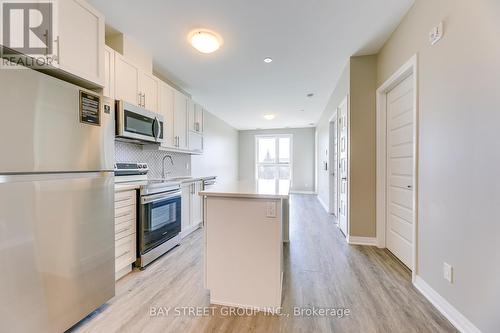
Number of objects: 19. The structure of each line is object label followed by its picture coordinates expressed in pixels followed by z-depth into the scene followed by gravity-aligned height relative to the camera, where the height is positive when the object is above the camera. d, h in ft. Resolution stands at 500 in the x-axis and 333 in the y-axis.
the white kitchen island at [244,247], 5.49 -2.14
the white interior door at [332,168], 16.41 -0.18
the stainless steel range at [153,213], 7.86 -1.92
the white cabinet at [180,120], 11.61 +2.61
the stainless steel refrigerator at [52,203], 3.83 -0.76
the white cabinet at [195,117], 13.14 +3.19
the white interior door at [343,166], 11.01 +0.01
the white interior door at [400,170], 7.70 -0.16
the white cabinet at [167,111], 10.34 +2.81
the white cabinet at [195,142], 13.15 +1.59
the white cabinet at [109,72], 7.17 +3.23
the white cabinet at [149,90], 8.95 +3.35
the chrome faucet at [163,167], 12.06 -0.03
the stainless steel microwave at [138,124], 7.54 +1.69
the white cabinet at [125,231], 7.00 -2.23
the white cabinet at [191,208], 11.37 -2.36
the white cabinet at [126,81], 7.67 +3.26
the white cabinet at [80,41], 4.84 +3.10
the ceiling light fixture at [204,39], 7.90 +4.80
